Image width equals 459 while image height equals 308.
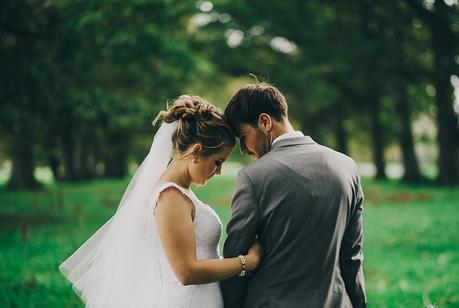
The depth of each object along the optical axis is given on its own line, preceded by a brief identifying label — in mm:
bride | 3270
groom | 3129
